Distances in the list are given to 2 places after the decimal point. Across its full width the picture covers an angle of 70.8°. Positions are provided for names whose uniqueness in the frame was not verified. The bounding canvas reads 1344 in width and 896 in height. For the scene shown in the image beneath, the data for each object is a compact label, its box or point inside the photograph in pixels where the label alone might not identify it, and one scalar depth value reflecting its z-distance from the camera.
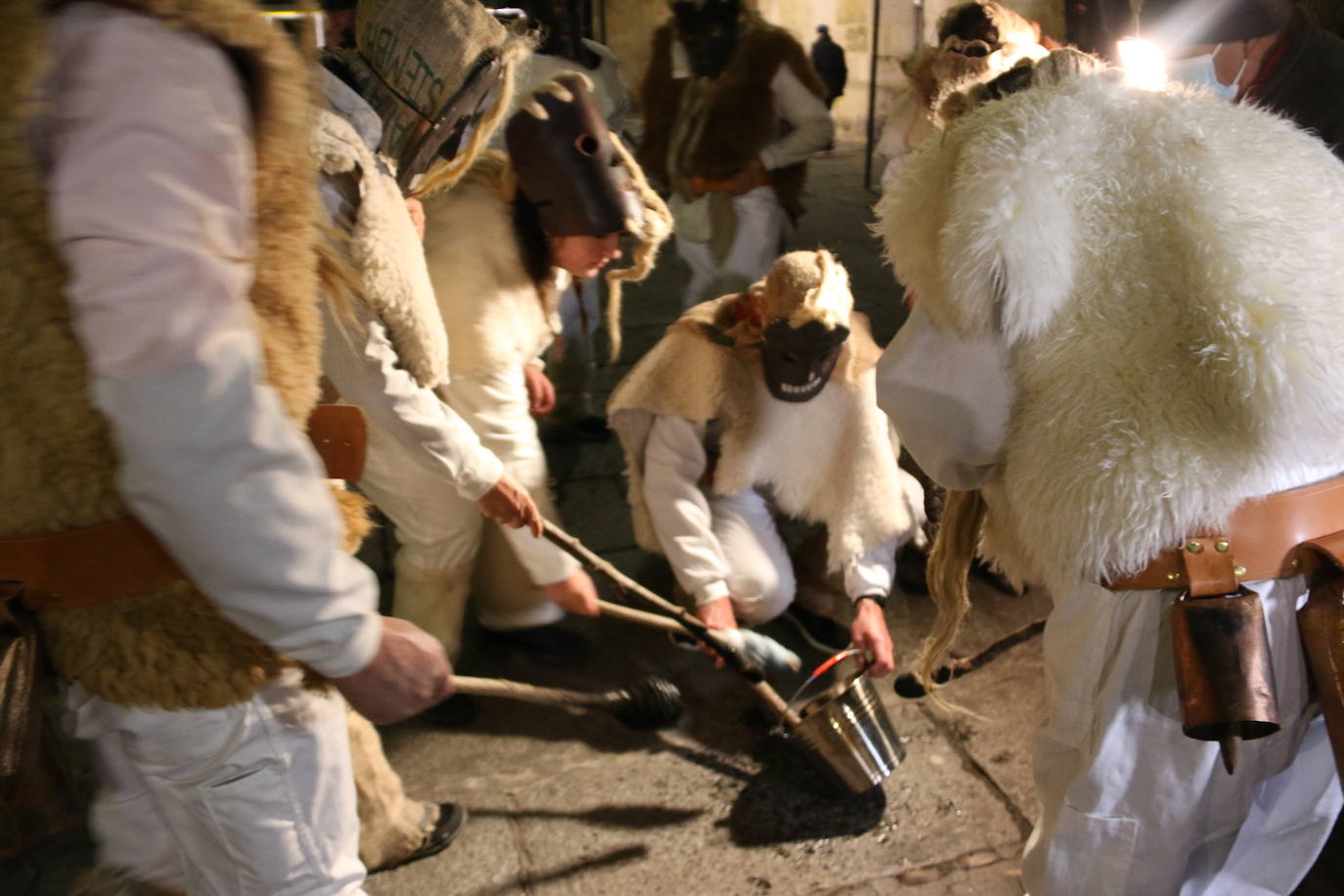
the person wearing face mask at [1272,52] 2.65
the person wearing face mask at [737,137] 4.17
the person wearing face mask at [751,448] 2.65
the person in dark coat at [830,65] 9.55
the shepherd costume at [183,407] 0.93
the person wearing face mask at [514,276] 2.54
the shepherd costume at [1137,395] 1.21
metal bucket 2.24
